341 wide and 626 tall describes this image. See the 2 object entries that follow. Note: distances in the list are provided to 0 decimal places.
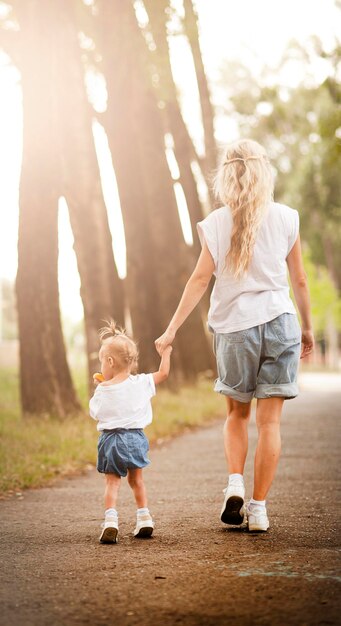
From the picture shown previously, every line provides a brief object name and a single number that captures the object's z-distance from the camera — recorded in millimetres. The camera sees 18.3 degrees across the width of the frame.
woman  5770
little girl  5762
